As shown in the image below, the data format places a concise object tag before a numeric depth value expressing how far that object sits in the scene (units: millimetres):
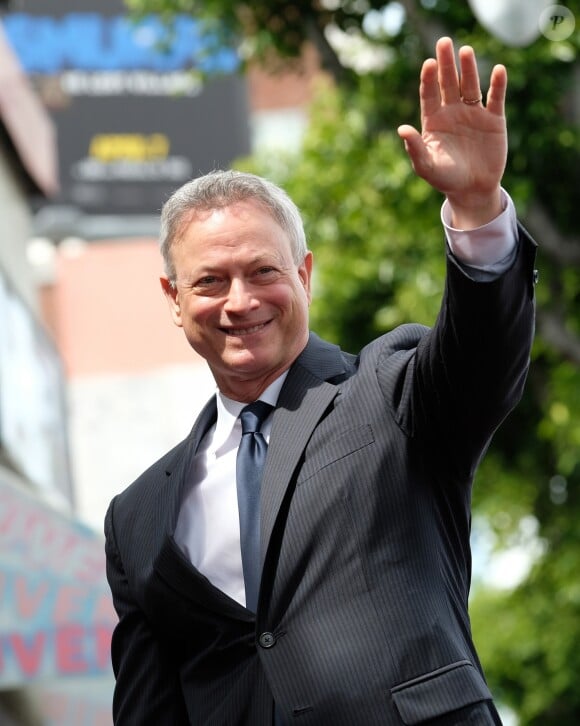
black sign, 26031
